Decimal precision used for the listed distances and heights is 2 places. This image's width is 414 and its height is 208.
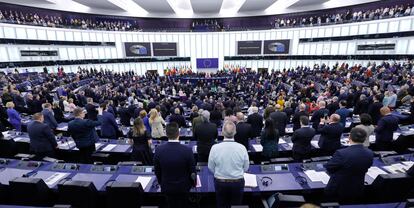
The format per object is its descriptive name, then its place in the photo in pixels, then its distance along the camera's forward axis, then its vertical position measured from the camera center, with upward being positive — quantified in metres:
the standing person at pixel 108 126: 5.89 -1.64
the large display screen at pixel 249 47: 28.31 +2.40
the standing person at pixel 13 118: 6.64 -1.54
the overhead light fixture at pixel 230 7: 24.69 +7.37
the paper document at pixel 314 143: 5.36 -1.96
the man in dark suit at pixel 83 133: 4.82 -1.51
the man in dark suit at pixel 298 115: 6.59 -1.52
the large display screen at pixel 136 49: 27.76 +2.29
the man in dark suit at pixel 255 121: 6.31 -1.61
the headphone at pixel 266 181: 3.58 -1.95
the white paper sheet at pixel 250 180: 3.52 -1.91
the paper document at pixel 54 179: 3.66 -1.95
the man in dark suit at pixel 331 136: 4.69 -1.58
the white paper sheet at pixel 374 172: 3.73 -1.89
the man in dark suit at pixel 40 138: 4.64 -1.53
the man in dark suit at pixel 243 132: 4.98 -1.54
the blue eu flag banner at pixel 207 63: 29.33 +0.42
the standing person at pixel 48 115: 6.51 -1.43
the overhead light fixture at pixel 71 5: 21.25 +6.59
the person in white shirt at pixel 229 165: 3.00 -1.38
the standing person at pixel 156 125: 5.94 -1.64
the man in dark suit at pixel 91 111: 7.80 -1.58
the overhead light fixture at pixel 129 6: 22.36 +6.97
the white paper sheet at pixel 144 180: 3.67 -1.96
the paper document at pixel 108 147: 5.28 -2.00
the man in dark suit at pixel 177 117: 6.76 -1.58
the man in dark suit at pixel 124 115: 8.13 -1.83
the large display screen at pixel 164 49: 28.88 +2.34
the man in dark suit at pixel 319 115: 6.71 -1.54
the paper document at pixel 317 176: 3.68 -1.93
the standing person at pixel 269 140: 4.83 -1.70
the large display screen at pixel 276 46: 27.10 +2.38
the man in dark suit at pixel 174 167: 2.98 -1.40
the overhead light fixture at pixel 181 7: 24.15 +7.28
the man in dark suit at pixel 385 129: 5.04 -1.54
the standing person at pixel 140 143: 4.54 -1.64
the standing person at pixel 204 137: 4.64 -1.53
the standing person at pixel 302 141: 4.63 -1.64
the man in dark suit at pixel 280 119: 6.23 -1.57
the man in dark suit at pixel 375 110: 7.23 -1.52
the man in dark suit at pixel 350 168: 2.96 -1.44
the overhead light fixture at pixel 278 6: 24.01 +7.15
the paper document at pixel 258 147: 5.21 -2.01
